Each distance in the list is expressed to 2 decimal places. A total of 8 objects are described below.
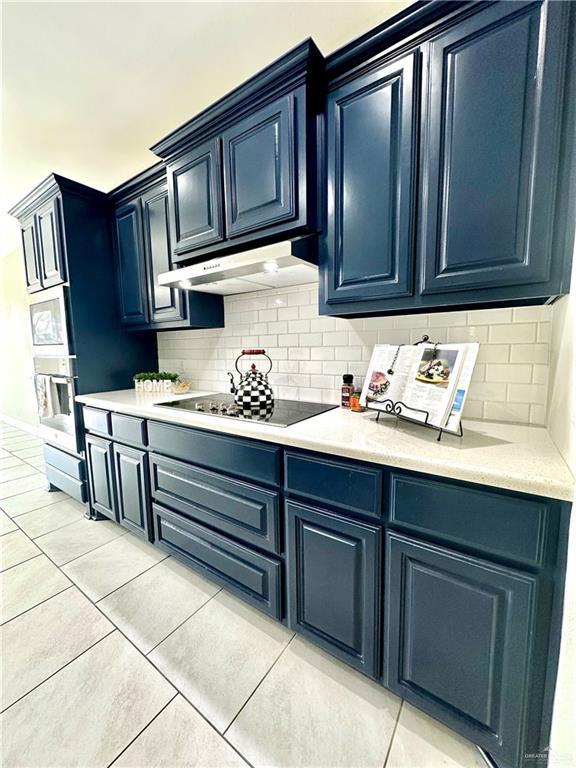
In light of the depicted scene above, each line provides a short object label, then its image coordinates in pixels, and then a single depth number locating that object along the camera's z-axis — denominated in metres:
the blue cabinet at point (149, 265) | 2.10
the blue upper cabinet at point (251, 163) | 1.34
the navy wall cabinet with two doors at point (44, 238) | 2.25
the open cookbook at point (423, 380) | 1.08
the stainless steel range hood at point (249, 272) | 1.39
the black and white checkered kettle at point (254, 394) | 1.72
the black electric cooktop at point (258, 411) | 1.47
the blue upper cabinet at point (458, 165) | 0.94
